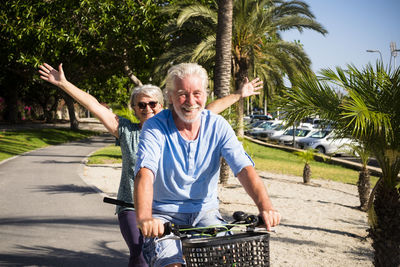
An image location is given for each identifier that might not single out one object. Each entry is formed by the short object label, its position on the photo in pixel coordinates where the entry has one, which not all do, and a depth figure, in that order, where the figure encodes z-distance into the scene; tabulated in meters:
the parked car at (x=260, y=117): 52.91
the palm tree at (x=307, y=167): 13.66
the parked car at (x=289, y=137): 27.50
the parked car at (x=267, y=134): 33.34
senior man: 2.35
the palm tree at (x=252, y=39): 17.09
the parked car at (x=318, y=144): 24.72
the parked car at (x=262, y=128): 35.35
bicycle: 1.91
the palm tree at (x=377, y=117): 5.36
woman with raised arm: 3.33
